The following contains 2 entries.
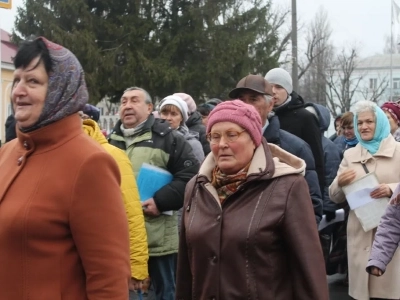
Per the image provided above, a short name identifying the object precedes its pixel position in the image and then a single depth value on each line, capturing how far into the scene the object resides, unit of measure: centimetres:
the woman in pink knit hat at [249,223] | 539
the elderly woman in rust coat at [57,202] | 436
